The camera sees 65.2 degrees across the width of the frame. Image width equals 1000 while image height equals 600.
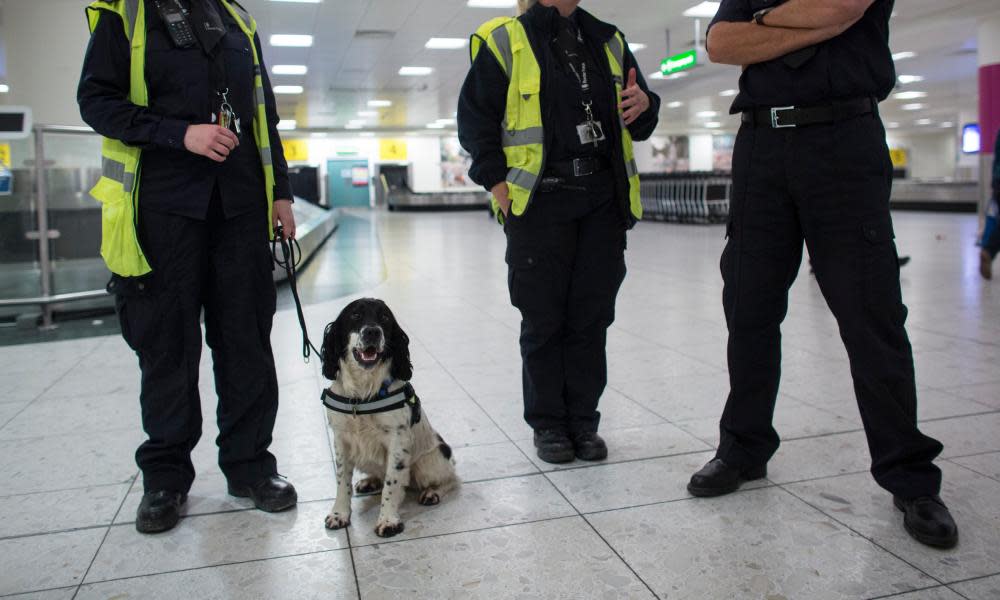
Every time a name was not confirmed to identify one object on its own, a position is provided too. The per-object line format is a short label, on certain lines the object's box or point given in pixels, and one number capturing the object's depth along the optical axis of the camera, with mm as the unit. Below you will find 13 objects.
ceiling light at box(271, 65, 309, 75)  18928
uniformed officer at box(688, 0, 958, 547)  2195
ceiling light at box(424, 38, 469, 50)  16375
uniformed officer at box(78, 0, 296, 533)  2271
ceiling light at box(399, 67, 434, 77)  20094
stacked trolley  17969
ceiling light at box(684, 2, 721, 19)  13820
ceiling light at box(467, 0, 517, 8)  13016
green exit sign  15552
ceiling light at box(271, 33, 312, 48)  15193
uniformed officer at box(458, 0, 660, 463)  2744
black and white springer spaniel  2314
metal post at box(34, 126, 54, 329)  6266
